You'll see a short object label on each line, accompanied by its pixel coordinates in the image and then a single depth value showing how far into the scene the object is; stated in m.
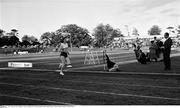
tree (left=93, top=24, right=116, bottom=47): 120.46
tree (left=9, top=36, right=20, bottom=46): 117.33
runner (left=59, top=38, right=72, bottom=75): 14.15
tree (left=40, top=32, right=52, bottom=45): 151.12
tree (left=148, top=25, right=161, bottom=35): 148.25
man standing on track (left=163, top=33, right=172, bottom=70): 13.96
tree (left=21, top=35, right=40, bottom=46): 172.38
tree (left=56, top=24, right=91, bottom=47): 128.62
